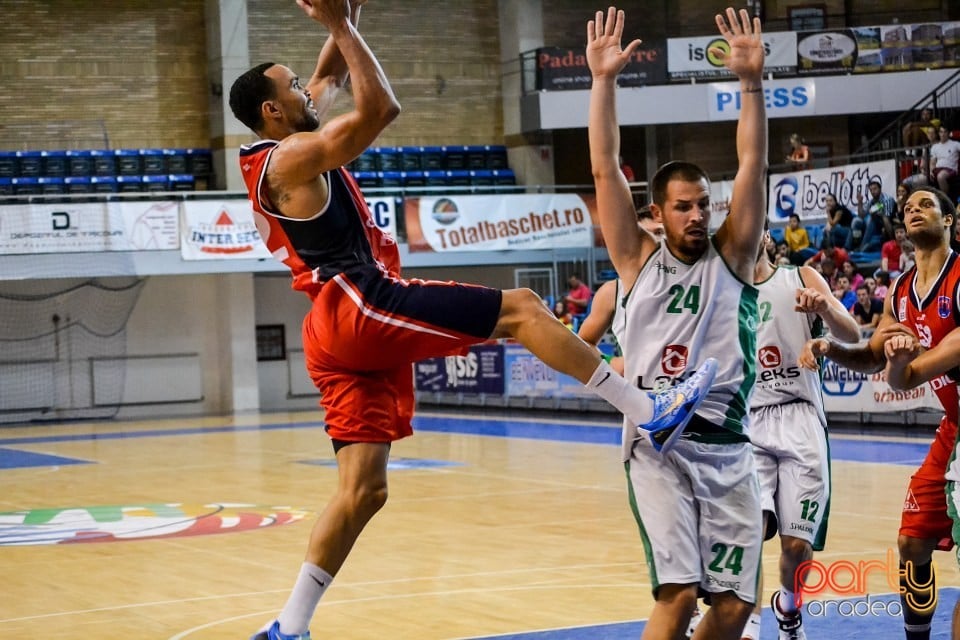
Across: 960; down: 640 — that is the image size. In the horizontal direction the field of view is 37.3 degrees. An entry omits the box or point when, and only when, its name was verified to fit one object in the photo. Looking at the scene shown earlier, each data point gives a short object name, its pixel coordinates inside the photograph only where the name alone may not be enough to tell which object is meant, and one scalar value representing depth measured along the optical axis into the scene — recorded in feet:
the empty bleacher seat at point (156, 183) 90.02
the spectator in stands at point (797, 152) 79.61
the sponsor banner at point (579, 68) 90.74
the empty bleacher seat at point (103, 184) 88.58
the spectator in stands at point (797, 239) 70.44
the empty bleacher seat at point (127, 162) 91.15
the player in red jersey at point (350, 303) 17.10
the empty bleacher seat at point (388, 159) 96.12
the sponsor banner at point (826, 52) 89.86
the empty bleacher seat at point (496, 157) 99.66
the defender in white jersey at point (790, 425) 20.65
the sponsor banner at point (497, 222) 88.89
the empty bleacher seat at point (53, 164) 89.30
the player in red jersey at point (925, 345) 18.75
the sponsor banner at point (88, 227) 81.87
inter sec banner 85.05
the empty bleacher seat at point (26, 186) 86.58
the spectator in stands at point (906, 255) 58.03
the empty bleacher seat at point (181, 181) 91.24
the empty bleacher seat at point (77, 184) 87.97
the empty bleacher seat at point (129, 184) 89.20
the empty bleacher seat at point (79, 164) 90.12
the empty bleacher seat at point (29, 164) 88.74
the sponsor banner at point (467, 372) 81.51
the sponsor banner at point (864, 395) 55.83
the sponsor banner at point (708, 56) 89.86
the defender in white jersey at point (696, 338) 15.93
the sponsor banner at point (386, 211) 87.56
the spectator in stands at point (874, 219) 67.54
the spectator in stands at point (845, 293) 60.64
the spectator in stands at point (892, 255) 61.91
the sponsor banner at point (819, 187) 68.18
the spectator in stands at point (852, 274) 62.18
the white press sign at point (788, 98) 89.25
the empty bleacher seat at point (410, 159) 97.04
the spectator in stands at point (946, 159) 66.93
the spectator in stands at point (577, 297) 79.92
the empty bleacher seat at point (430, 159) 97.66
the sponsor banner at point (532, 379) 76.02
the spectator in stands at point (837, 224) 69.26
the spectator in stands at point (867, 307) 58.65
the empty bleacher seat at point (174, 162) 92.43
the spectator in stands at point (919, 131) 75.31
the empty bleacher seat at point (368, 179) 93.50
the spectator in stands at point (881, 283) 59.72
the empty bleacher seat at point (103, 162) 90.58
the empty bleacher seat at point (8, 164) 88.28
